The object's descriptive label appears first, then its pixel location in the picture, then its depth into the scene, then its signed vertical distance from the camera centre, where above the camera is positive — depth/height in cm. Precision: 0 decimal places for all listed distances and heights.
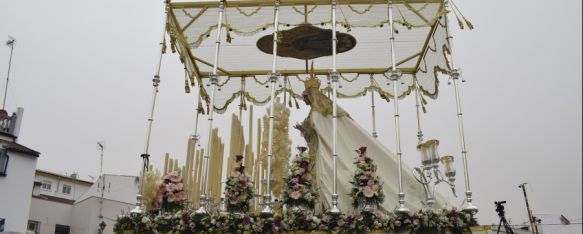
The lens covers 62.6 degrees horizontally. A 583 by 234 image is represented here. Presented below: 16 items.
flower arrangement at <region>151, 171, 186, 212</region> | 758 +69
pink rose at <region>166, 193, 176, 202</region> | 752 +63
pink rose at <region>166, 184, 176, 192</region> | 760 +81
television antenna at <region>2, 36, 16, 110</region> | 2066 +800
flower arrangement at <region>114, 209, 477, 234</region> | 682 +27
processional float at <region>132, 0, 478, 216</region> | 770 +432
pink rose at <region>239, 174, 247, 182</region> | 761 +97
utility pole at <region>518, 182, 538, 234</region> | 1049 +59
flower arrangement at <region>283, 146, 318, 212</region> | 736 +84
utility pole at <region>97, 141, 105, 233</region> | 2188 +246
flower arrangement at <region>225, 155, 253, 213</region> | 743 +75
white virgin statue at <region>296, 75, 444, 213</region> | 844 +162
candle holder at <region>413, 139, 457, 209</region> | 733 +116
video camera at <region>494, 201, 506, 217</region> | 677 +52
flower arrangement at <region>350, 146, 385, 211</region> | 717 +85
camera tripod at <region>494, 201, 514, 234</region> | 672 +46
